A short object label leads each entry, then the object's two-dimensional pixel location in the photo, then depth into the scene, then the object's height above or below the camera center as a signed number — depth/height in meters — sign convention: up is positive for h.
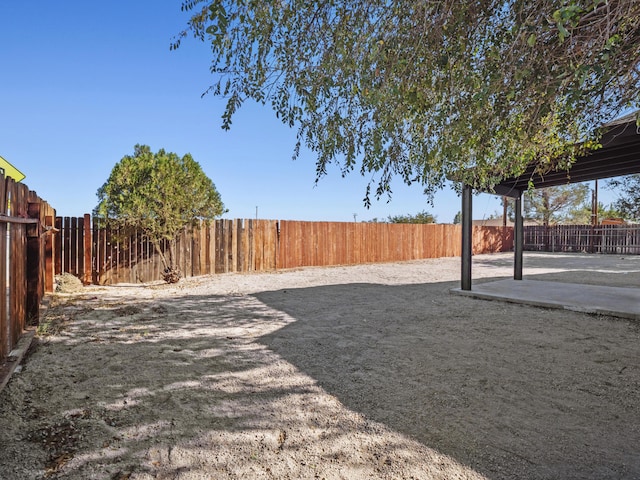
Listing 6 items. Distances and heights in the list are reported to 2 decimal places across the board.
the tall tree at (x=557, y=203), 26.44 +2.75
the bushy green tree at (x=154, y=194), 7.96 +0.99
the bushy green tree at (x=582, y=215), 27.97 +1.90
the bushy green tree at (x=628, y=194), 14.55 +1.87
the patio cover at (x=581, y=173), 4.75 +1.30
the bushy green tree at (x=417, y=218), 21.34 +1.24
